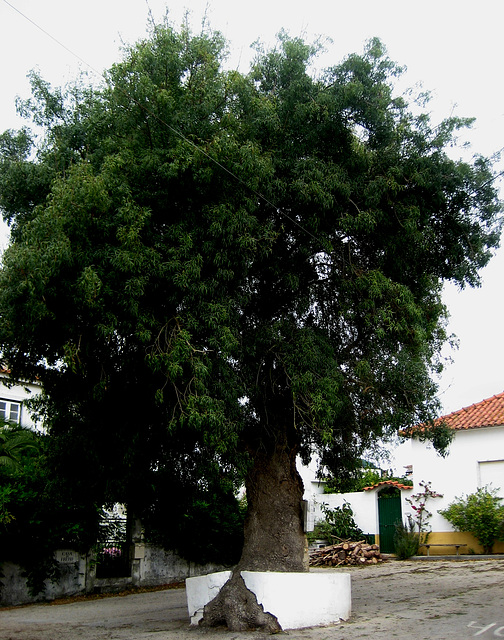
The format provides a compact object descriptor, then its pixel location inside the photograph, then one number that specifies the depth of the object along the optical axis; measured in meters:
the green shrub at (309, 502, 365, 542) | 23.77
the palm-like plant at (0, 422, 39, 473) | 14.70
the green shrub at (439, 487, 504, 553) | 20.14
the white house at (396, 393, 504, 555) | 21.47
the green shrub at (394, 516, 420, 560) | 21.70
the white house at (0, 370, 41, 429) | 21.05
